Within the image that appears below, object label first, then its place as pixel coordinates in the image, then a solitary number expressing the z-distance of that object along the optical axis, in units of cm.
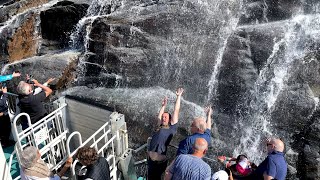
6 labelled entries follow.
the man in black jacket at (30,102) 588
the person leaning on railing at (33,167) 393
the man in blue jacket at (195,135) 474
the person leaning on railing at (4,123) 699
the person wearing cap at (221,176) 434
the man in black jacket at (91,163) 392
